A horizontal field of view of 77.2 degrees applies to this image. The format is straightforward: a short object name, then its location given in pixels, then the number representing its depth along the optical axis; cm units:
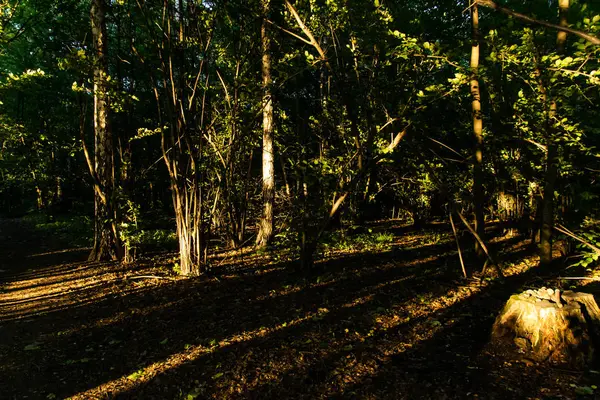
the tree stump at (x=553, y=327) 361
